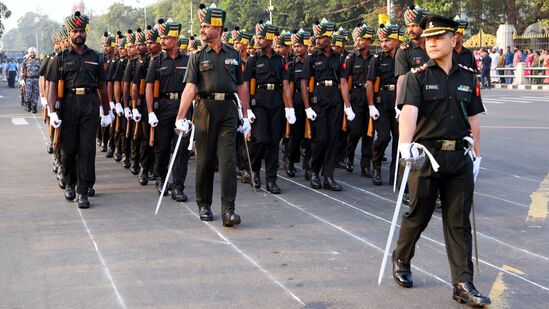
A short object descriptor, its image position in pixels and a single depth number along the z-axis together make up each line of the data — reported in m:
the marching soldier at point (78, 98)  9.89
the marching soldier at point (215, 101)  8.67
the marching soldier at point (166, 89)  10.49
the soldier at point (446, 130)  5.96
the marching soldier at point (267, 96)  11.09
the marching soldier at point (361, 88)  12.16
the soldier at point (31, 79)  26.00
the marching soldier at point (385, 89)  11.26
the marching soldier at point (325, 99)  11.02
